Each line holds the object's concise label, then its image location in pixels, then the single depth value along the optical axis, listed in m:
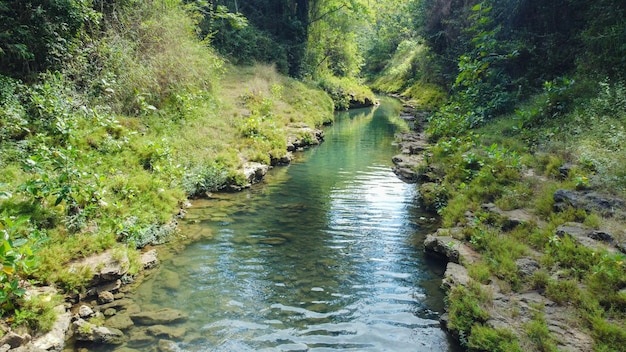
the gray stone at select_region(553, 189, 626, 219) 6.47
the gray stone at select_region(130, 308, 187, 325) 5.48
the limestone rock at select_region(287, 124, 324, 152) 17.58
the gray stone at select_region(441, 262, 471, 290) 6.09
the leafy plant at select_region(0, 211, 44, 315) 4.53
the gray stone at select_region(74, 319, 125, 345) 5.06
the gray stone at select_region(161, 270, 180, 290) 6.39
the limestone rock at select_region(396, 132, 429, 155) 15.89
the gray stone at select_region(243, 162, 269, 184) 12.14
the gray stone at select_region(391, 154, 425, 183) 12.76
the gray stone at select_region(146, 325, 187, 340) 5.20
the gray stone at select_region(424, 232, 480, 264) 6.86
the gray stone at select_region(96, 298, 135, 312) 5.76
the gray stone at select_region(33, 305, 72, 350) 4.76
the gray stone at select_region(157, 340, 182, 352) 4.95
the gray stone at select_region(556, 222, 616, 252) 5.80
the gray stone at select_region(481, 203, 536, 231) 7.28
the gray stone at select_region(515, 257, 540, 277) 5.95
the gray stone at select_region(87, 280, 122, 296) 5.98
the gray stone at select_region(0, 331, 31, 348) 4.43
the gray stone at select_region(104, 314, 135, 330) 5.36
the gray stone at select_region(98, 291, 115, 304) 5.89
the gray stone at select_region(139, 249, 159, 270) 6.86
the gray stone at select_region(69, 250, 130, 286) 6.04
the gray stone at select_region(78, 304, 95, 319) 5.48
